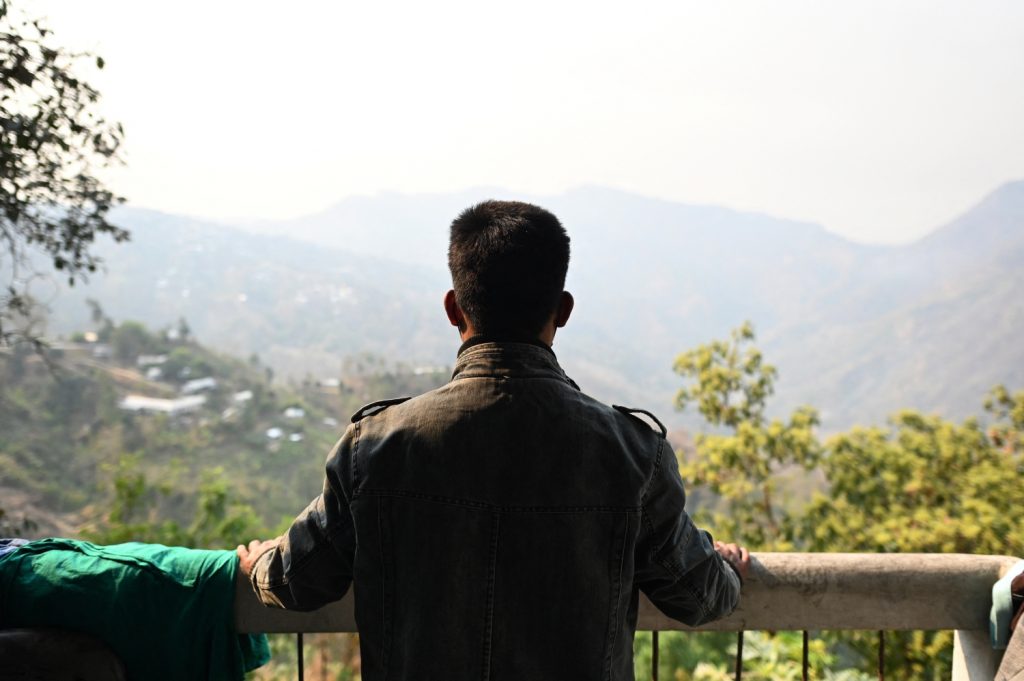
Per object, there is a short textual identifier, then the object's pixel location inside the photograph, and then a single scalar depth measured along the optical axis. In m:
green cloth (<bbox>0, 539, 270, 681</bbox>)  1.53
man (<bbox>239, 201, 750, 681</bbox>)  1.14
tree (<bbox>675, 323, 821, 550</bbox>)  6.98
